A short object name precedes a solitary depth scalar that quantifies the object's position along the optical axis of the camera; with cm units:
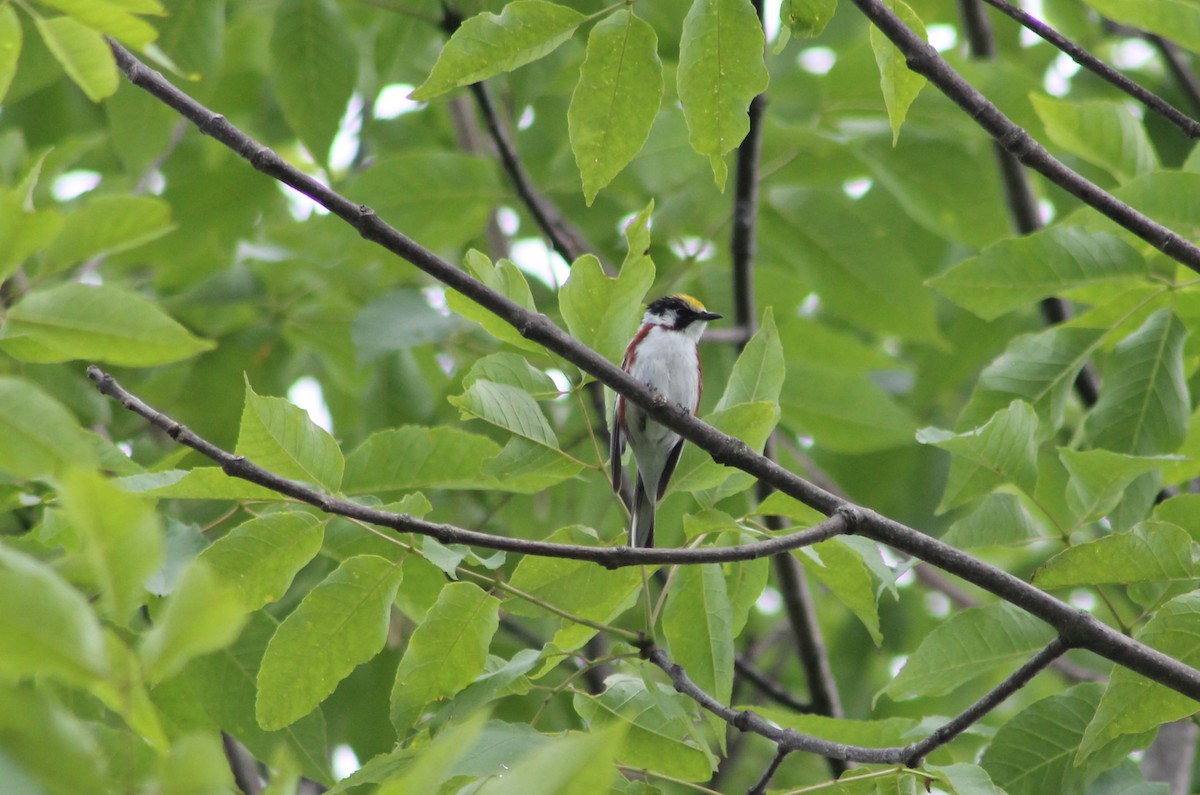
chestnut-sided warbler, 1048
